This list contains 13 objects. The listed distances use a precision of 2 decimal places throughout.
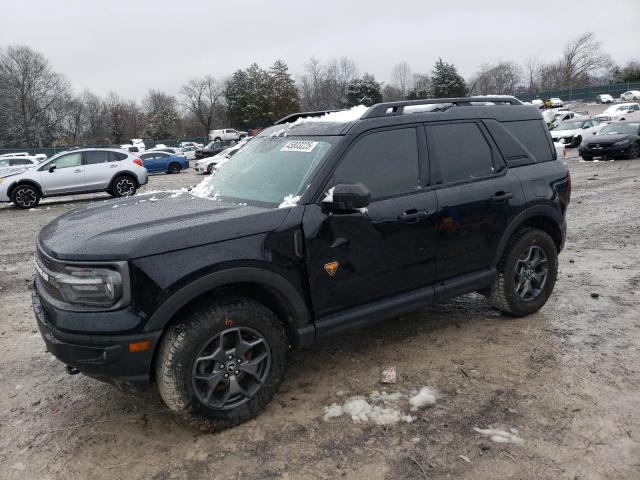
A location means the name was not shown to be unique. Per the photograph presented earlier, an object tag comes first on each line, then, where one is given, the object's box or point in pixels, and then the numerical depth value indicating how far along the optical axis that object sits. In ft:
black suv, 9.12
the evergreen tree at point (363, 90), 194.59
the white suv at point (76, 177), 47.55
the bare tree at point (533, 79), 342.56
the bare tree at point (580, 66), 285.84
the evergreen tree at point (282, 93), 207.51
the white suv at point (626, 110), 137.59
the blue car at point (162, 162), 97.14
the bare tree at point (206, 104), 286.05
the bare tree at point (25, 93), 215.72
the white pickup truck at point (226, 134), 186.09
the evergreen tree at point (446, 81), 183.73
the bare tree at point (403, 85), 337.93
